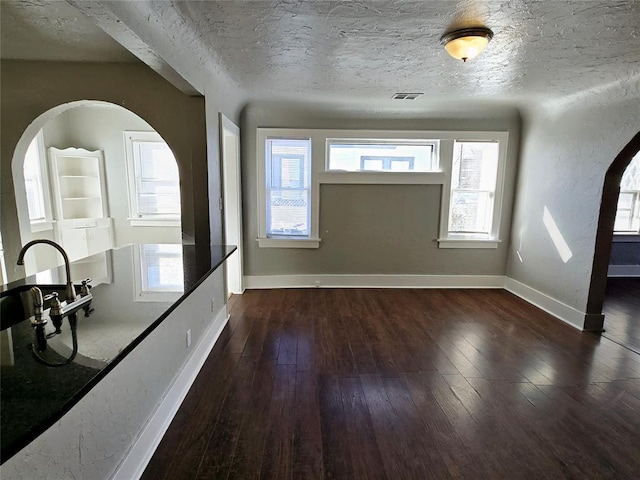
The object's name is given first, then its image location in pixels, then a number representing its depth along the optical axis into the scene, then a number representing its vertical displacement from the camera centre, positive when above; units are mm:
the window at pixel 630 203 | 5133 -52
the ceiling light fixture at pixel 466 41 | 2008 +982
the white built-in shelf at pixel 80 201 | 4684 -146
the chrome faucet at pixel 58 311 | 1011 -469
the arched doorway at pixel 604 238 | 3055 -376
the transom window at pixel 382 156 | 4387 +539
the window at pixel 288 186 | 4352 +112
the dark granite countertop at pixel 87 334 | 749 -495
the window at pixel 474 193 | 4391 +59
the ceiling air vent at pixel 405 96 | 3561 +1119
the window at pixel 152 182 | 5098 +158
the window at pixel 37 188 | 4387 +40
